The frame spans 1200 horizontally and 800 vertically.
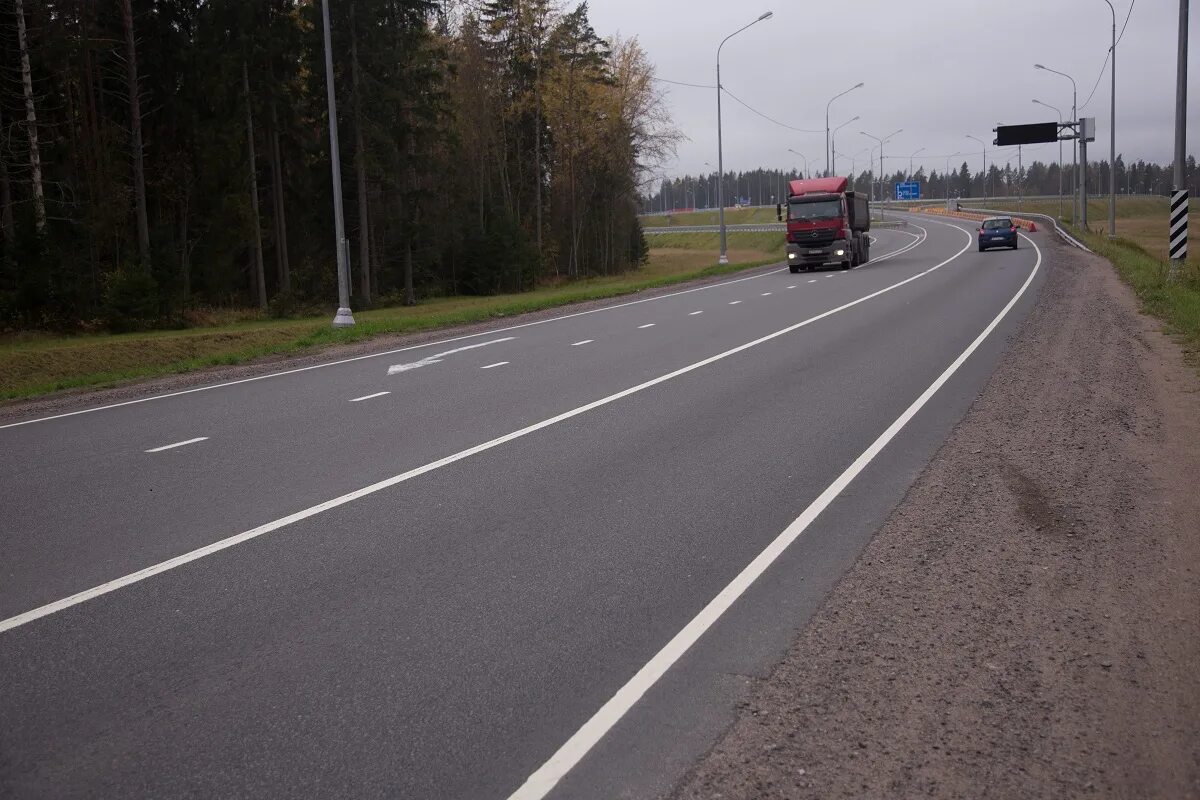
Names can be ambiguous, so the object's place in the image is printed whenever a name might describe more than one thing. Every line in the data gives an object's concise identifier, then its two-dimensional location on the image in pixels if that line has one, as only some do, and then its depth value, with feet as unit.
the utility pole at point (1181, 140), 86.28
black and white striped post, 88.17
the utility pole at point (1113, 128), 157.48
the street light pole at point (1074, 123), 208.62
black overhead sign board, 225.56
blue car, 175.01
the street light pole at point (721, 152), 148.56
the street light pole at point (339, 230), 79.97
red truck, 135.33
